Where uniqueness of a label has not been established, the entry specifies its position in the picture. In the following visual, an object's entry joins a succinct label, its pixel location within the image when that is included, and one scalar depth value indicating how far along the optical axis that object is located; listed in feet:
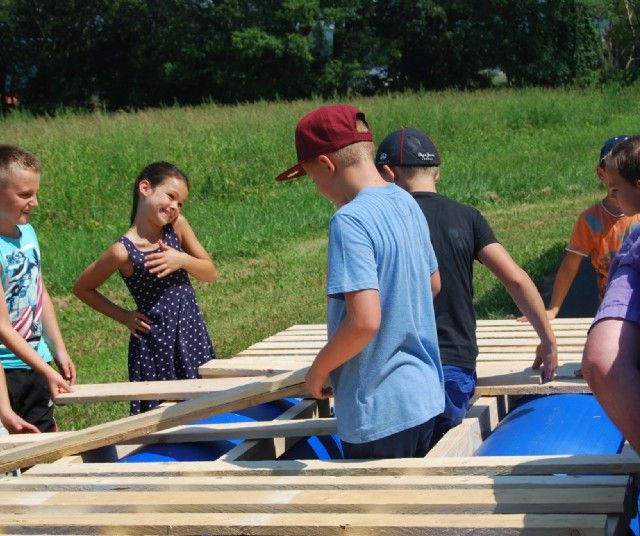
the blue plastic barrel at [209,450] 12.11
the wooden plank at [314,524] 8.13
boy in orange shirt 16.52
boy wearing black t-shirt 12.26
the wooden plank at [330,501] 8.60
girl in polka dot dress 16.34
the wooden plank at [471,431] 11.03
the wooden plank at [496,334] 17.07
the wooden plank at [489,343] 16.40
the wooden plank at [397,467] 9.55
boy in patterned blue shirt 14.53
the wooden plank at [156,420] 11.98
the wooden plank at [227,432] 12.10
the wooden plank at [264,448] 11.56
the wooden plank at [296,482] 9.18
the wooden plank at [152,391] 14.19
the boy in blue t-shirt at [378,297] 9.53
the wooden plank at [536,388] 13.20
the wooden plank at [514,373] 13.75
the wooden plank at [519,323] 18.03
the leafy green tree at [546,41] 164.45
